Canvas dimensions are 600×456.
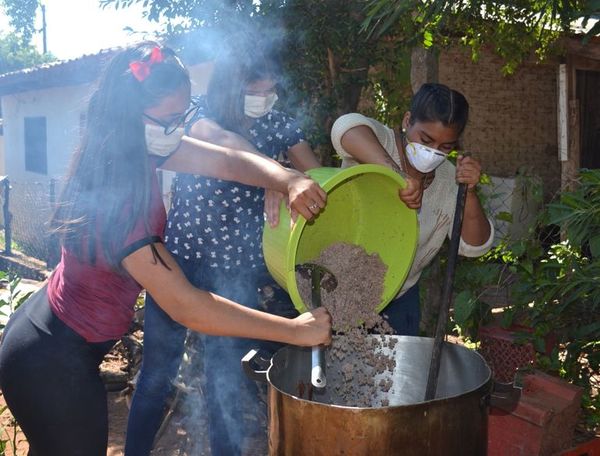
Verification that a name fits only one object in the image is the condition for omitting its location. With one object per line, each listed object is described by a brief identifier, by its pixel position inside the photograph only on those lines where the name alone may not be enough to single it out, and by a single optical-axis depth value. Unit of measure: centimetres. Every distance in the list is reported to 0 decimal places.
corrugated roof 1084
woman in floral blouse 286
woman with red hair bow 200
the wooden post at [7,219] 1081
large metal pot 184
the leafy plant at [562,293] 336
